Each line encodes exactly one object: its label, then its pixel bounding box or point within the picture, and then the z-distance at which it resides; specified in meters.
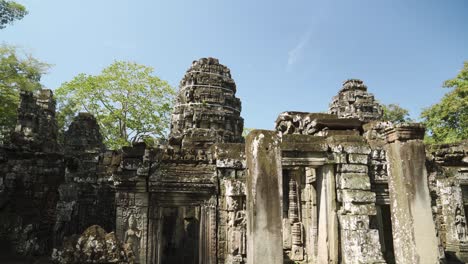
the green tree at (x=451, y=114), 19.59
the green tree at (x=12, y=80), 19.45
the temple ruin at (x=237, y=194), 4.95
